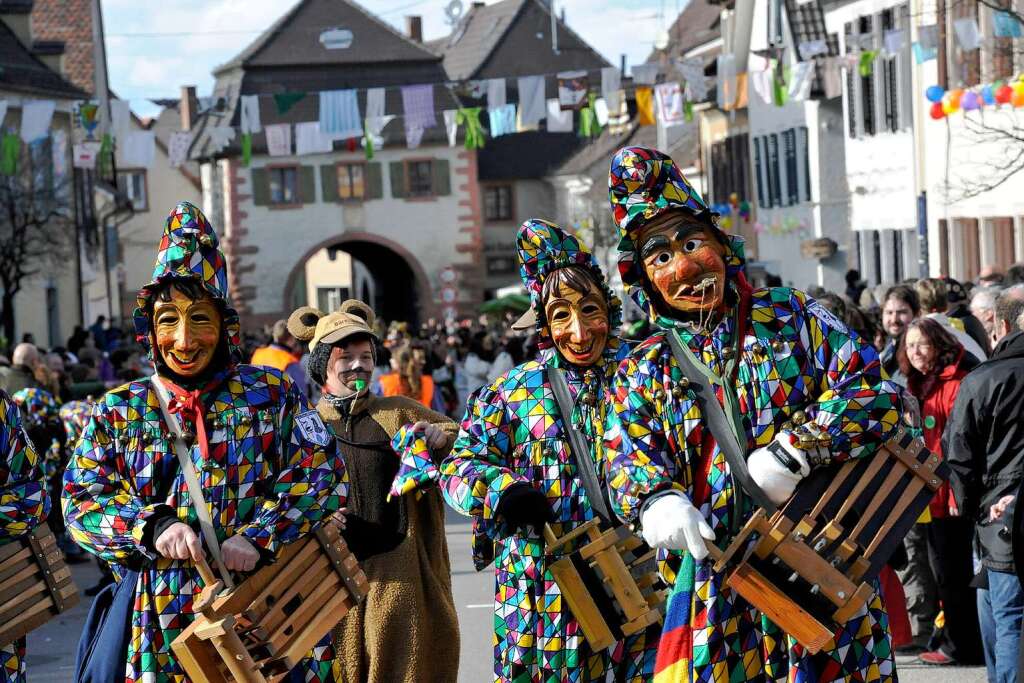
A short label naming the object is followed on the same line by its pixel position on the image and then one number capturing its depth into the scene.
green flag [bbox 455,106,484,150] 36.69
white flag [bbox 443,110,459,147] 37.69
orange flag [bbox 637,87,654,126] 31.83
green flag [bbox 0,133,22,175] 30.67
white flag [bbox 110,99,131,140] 28.02
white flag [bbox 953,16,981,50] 23.14
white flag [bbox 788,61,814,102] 29.55
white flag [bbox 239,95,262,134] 33.84
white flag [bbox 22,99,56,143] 27.08
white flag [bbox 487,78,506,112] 32.47
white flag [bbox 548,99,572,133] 33.22
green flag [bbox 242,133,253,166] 37.95
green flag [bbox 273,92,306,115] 32.94
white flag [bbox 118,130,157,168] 28.81
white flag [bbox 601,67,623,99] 31.50
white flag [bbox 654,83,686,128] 31.58
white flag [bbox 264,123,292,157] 36.81
